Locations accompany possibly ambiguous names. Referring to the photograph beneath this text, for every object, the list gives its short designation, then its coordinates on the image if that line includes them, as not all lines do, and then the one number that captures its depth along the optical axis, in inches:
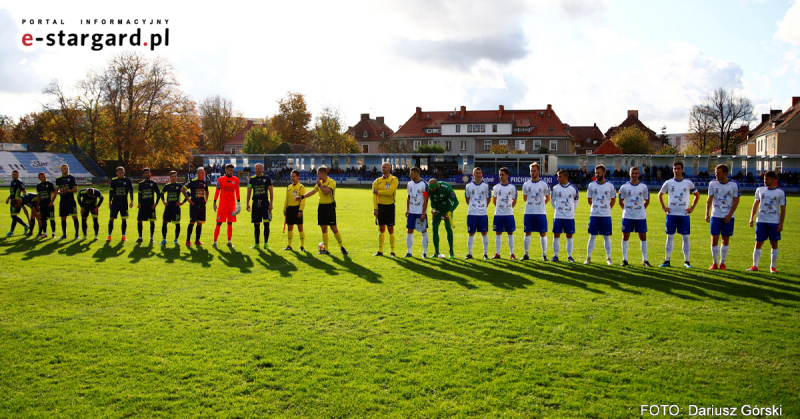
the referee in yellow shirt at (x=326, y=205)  431.6
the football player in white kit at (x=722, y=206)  369.4
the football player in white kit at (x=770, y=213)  355.9
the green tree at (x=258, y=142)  2822.3
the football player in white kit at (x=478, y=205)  415.5
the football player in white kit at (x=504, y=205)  410.9
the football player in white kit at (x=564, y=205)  395.2
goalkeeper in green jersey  414.0
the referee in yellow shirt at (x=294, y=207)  446.3
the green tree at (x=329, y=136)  2819.9
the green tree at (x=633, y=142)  2365.9
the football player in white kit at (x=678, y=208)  375.6
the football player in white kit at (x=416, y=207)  416.5
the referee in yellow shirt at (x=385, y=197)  418.6
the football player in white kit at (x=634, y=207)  381.4
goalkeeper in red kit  479.2
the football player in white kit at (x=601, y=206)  389.4
